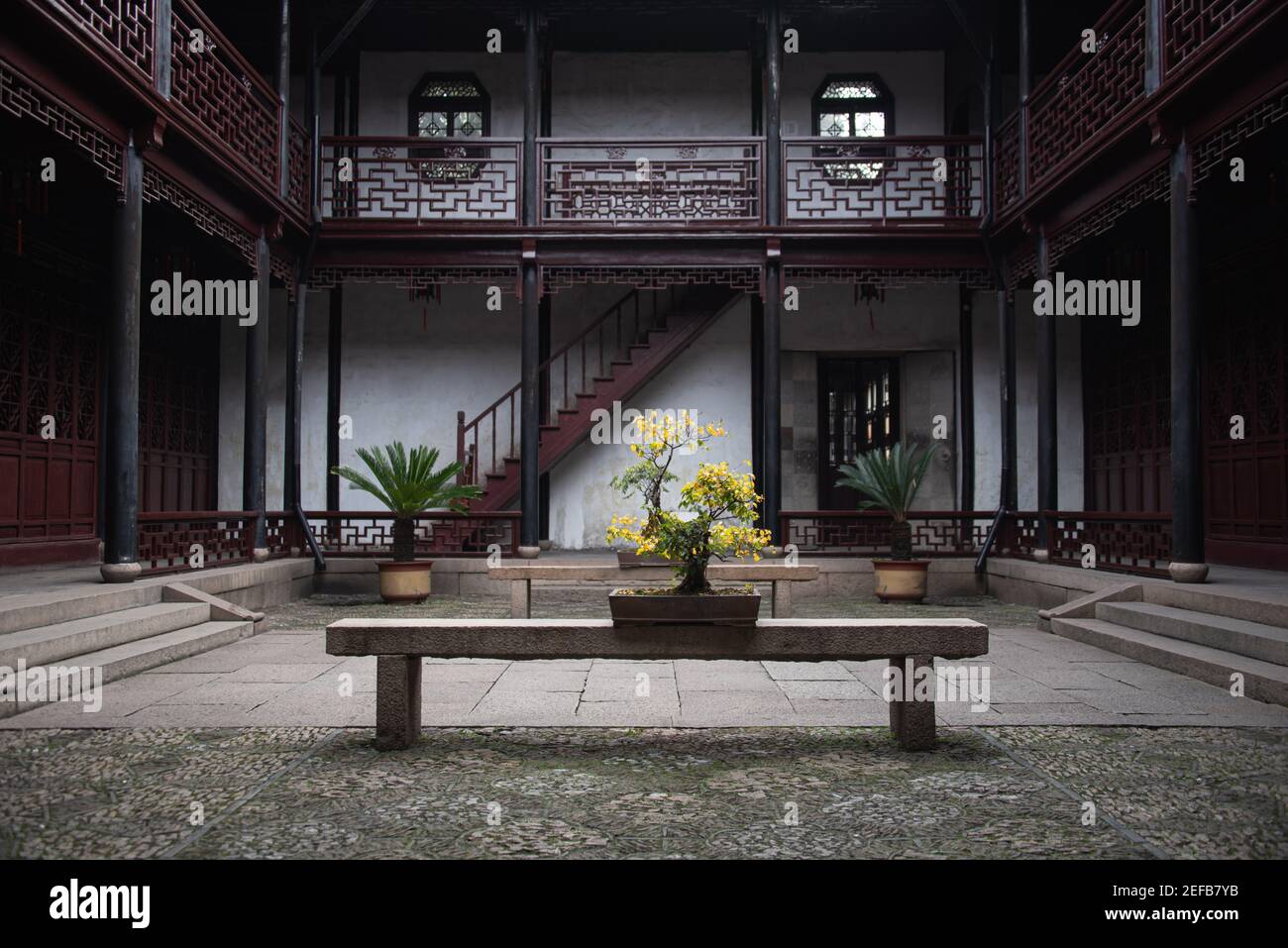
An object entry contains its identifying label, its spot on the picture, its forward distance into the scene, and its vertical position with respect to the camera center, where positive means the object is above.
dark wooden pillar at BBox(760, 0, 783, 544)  10.53 +2.44
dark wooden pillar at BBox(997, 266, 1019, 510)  10.45 +1.11
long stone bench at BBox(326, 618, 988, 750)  3.85 -0.61
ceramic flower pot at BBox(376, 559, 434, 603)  9.48 -0.89
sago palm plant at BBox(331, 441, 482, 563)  9.45 +0.05
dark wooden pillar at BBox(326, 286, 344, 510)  12.40 +1.44
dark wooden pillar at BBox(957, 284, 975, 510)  12.27 +1.19
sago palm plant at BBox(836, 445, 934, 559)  9.72 +0.07
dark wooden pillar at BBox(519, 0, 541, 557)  10.47 +1.75
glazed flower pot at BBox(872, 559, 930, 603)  9.60 -0.89
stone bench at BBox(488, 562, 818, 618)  7.25 -0.65
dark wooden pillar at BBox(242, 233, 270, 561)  9.65 +0.80
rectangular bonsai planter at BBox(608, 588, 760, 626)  3.89 -0.48
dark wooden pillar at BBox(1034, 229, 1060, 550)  9.62 +0.83
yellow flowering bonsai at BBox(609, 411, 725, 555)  3.95 +0.16
